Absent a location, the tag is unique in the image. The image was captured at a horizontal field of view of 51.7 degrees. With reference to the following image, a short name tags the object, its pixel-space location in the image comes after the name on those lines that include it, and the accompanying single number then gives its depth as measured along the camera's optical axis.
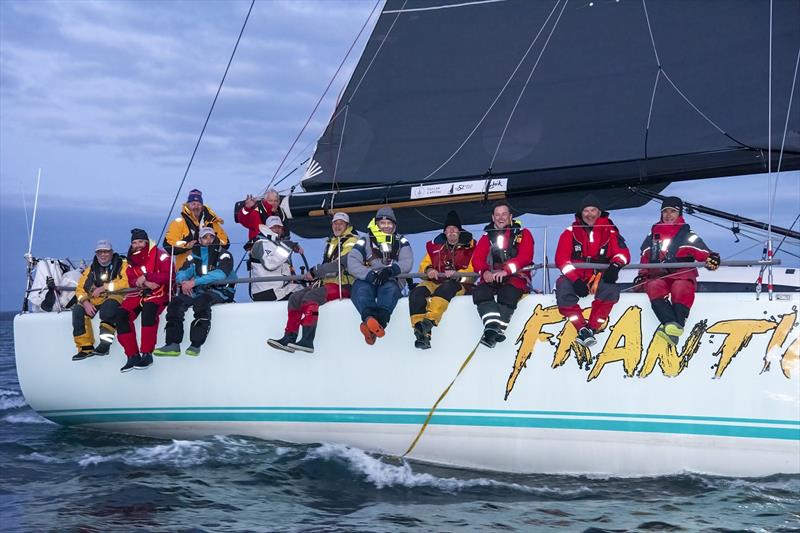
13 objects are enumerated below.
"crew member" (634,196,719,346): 5.11
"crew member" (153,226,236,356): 6.57
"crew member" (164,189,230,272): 7.13
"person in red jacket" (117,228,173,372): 6.73
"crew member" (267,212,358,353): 6.15
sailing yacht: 5.18
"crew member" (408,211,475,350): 5.73
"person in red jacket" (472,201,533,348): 5.49
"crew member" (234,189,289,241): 7.43
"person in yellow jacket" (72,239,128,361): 6.93
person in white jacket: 6.90
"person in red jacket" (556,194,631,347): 5.30
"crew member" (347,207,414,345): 5.85
